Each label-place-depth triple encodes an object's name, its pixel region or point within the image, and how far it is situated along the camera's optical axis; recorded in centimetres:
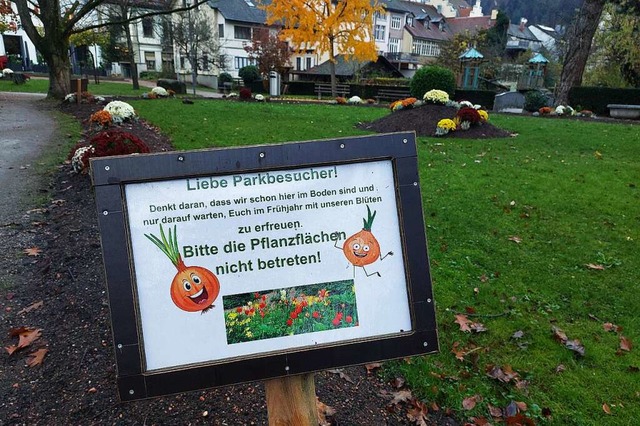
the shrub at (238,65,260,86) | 4219
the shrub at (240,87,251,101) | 2566
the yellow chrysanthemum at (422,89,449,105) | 1571
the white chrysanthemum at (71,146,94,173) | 727
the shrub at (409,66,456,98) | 1934
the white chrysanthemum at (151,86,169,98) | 2400
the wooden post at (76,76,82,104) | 1806
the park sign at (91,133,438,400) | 174
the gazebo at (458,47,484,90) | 2938
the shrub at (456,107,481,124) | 1386
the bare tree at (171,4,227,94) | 3900
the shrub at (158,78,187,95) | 2995
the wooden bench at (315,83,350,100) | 3475
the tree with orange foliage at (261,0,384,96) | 2733
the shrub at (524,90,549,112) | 2344
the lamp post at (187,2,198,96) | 3799
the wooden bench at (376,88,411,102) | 2928
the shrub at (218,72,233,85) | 4233
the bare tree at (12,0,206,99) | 1898
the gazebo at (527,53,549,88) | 3140
